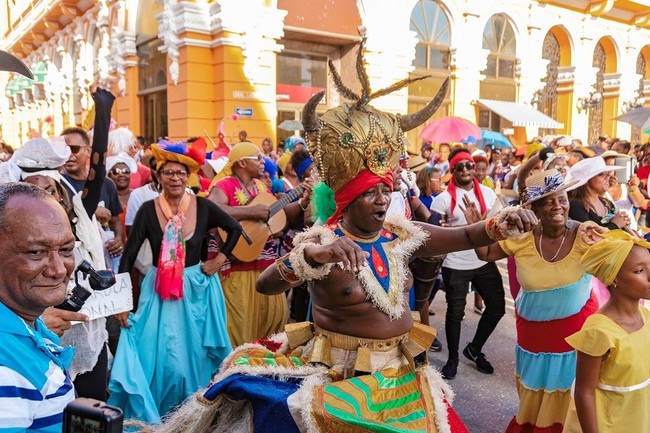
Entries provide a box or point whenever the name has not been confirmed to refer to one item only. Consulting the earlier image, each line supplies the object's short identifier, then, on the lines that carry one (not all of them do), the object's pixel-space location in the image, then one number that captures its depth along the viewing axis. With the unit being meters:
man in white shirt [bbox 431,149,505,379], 5.13
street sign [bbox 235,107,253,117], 13.38
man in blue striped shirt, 1.35
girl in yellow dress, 2.55
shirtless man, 2.63
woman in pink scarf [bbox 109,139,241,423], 3.97
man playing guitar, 4.88
